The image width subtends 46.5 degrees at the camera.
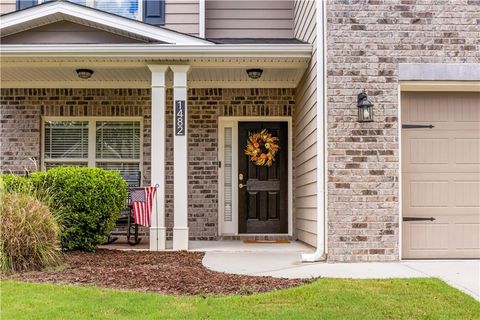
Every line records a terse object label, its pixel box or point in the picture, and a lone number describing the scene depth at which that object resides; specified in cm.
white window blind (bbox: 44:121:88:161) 978
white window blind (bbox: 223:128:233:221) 974
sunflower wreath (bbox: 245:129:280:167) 967
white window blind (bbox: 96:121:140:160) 974
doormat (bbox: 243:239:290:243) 918
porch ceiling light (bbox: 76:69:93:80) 858
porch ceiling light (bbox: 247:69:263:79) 856
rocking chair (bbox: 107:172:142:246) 873
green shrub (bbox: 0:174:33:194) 639
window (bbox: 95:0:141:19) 966
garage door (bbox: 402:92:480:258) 685
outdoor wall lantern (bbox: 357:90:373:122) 658
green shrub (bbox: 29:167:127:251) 704
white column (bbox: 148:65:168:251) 779
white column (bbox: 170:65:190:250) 778
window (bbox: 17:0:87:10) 964
